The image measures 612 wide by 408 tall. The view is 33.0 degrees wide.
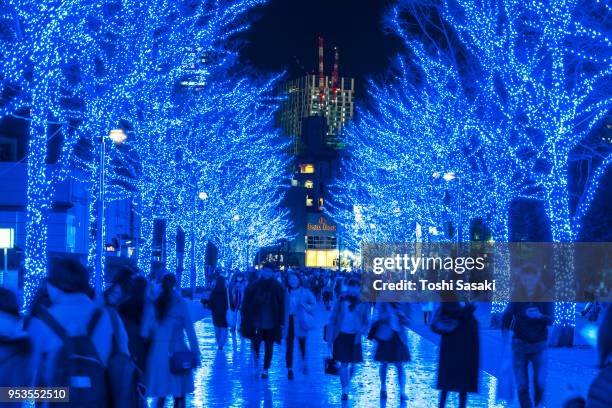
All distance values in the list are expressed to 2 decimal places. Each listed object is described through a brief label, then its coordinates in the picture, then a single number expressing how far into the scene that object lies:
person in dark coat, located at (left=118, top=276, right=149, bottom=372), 9.97
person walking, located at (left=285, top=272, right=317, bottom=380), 16.20
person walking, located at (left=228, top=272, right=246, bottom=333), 25.90
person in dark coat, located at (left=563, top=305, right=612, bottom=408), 4.66
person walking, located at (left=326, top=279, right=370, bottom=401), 13.83
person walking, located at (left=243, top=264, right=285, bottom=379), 16.19
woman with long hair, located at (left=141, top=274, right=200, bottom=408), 10.09
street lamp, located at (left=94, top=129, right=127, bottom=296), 21.79
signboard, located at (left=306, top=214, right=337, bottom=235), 136.00
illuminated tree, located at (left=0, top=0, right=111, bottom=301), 16.94
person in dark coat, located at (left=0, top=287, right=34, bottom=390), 6.04
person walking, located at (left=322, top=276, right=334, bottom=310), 43.65
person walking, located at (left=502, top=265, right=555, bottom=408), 11.05
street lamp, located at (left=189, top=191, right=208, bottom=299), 42.57
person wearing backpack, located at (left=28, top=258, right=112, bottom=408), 5.82
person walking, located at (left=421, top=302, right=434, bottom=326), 31.52
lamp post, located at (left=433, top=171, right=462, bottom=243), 33.06
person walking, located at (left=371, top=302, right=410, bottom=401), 13.11
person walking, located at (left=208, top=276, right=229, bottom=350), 21.00
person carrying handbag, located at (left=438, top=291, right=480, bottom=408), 11.13
